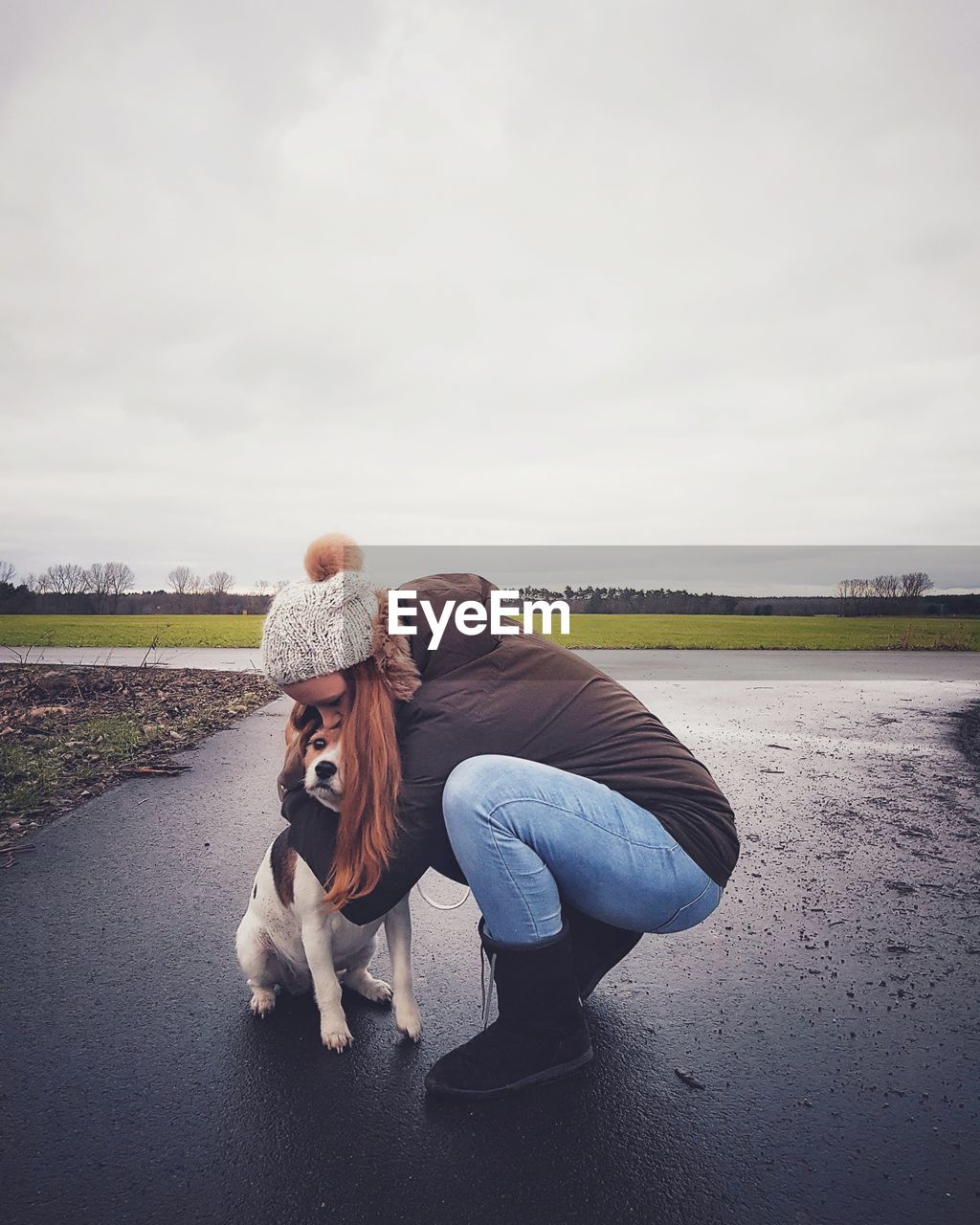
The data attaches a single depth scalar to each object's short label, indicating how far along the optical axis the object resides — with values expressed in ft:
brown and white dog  9.53
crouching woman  8.54
